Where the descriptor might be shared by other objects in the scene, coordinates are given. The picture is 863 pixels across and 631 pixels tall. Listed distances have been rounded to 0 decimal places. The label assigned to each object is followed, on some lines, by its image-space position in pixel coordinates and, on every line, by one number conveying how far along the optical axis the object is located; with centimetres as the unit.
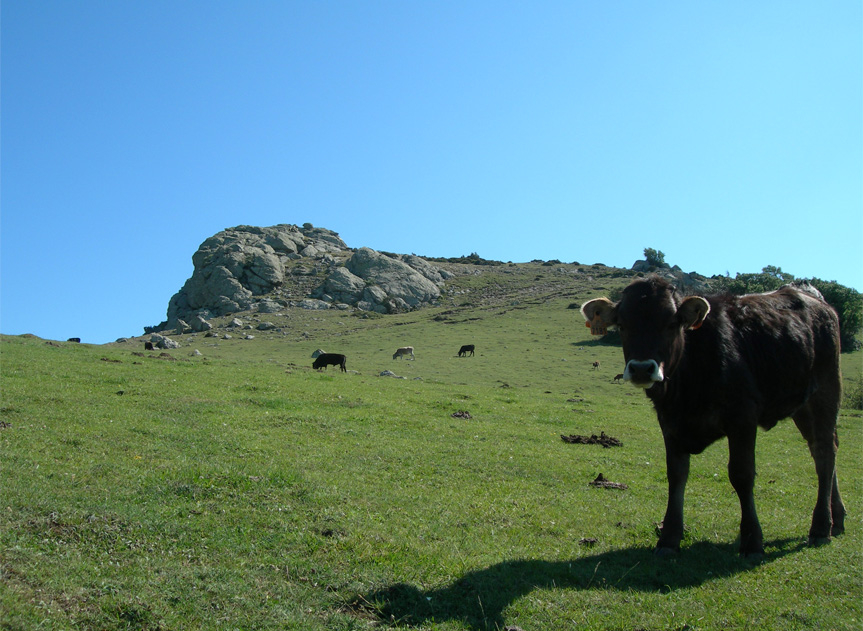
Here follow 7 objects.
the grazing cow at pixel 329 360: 3941
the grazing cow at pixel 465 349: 5175
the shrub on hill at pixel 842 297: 5300
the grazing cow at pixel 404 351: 4972
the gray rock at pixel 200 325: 8181
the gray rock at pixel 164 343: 5659
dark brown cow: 727
